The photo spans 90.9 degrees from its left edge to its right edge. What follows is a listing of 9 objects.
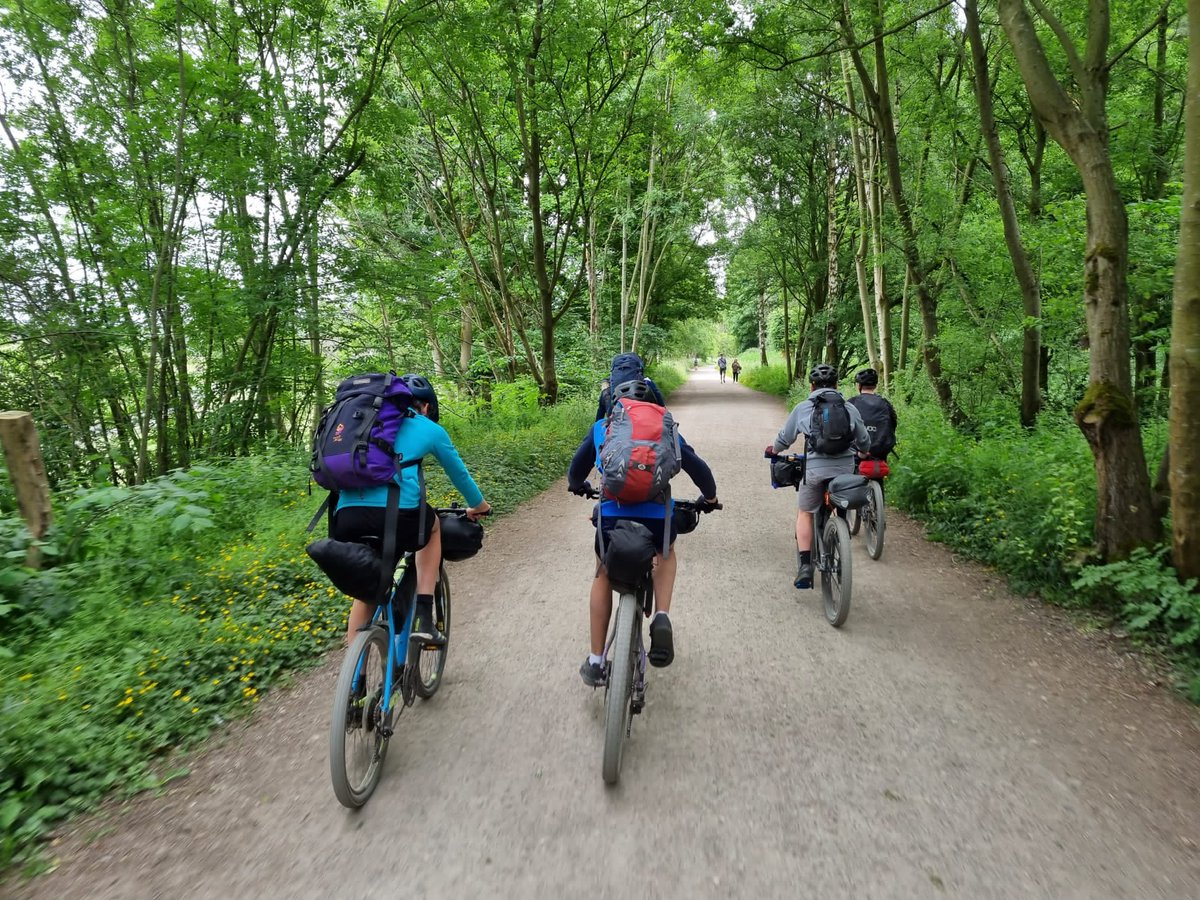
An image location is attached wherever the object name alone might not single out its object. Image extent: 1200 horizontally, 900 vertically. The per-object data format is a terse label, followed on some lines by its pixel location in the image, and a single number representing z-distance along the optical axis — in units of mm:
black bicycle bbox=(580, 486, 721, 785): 2627
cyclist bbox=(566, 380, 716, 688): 3055
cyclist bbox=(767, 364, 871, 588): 4730
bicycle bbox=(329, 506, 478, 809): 2445
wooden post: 4242
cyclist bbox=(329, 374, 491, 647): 2828
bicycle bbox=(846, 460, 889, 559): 5805
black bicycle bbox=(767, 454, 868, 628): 4305
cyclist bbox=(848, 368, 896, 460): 5983
